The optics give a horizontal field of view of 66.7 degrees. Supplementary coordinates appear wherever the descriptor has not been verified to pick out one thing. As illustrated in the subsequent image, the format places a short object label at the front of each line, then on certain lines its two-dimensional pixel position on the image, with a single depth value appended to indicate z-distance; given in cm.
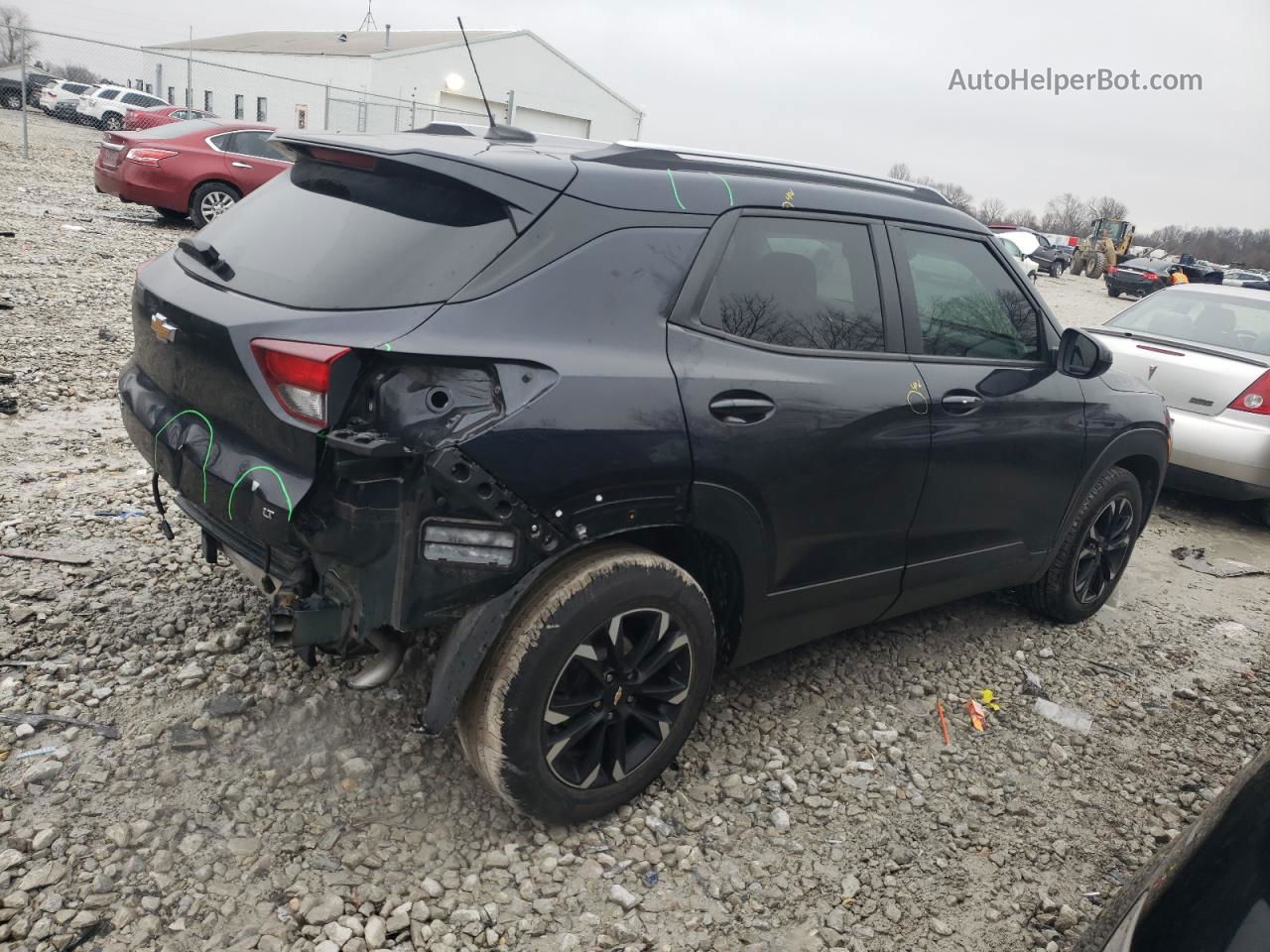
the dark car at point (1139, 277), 3253
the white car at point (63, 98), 3453
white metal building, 3866
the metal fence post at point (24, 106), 1733
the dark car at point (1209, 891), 164
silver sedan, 624
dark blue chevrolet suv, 229
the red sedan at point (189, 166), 1247
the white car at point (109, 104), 3192
